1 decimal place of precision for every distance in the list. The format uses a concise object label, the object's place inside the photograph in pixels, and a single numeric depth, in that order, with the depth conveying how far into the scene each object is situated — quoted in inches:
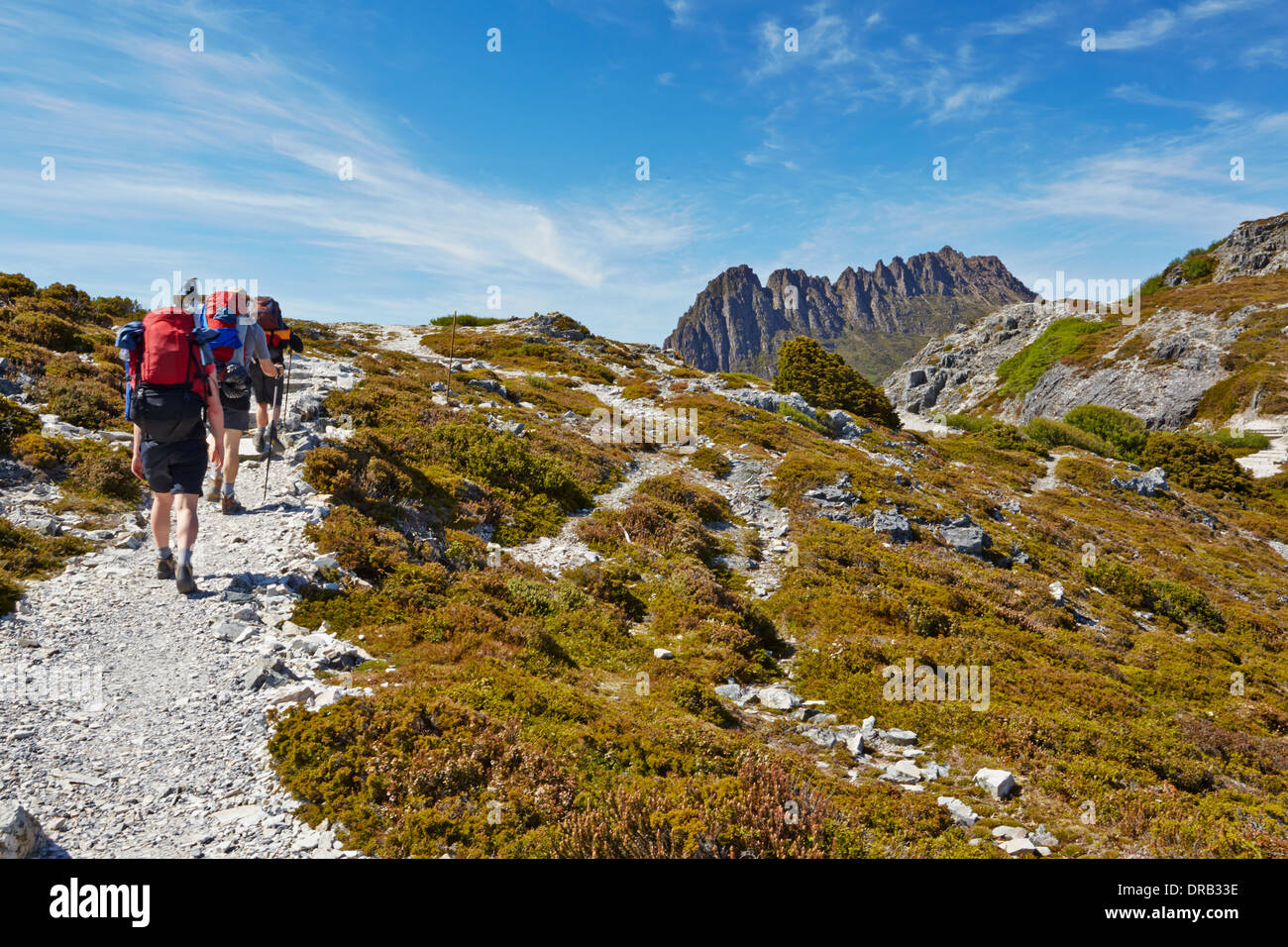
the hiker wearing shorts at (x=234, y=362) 450.9
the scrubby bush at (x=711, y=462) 970.7
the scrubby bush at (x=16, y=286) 990.4
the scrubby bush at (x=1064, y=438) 2195.3
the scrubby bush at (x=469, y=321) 2645.2
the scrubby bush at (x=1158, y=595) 735.7
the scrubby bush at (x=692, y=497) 781.3
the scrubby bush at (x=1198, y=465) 1909.4
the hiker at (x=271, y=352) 523.4
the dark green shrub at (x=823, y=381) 1886.1
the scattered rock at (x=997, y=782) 307.3
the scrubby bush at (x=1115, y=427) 2252.2
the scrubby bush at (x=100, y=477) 449.1
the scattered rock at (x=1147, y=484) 1581.0
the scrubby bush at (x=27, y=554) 326.0
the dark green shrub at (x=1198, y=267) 4293.8
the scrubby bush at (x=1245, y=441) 2369.6
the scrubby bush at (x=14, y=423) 470.0
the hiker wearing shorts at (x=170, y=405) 321.1
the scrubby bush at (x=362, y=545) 427.5
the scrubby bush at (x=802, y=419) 1476.4
